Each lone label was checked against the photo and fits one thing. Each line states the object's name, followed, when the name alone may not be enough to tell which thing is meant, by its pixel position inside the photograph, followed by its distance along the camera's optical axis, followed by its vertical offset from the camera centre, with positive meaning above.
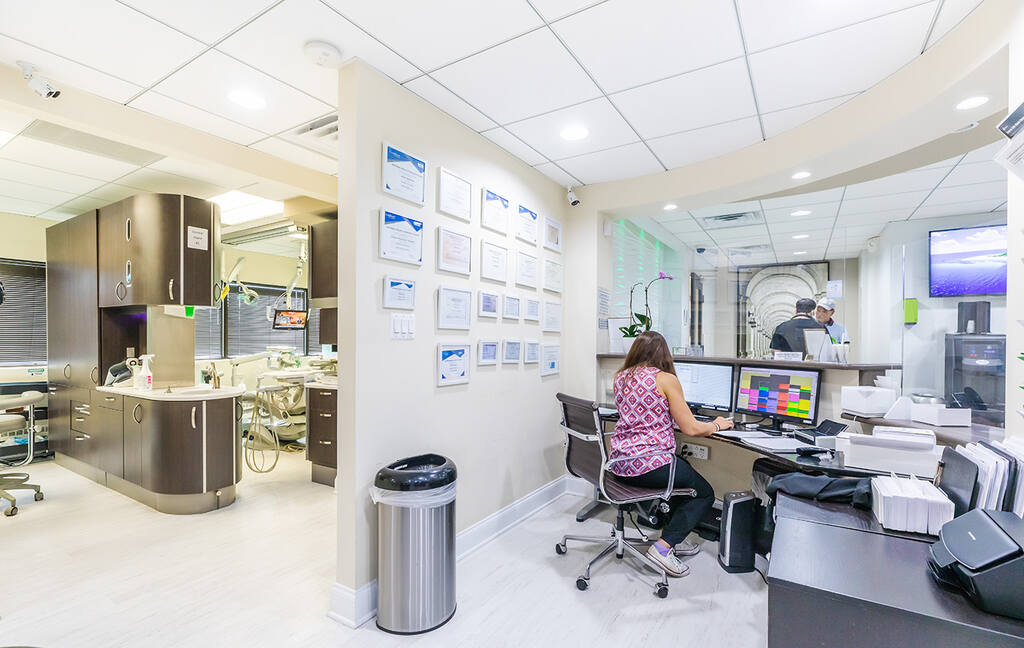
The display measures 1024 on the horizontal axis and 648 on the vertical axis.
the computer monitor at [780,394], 2.84 -0.46
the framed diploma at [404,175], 2.27 +0.73
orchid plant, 3.68 -0.04
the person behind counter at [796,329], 3.38 -0.07
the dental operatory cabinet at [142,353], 3.38 -0.28
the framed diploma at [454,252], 2.60 +0.39
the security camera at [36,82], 2.22 +1.13
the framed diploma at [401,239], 2.26 +0.41
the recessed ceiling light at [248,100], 2.47 +1.18
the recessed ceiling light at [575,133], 2.80 +1.13
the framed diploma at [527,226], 3.28 +0.67
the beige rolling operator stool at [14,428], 3.39 -0.79
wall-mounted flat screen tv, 3.46 +0.45
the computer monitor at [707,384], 3.23 -0.45
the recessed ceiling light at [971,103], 2.03 +0.94
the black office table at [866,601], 0.93 -0.60
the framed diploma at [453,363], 2.61 -0.24
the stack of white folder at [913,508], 1.31 -0.53
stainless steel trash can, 2.05 -1.00
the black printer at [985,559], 0.91 -0.49
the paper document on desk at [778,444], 2.41 -0.66
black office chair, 2.45 -0.85
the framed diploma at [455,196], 2.61 +0.71
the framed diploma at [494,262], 2.93 +0.37
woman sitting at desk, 2.52 -0.66
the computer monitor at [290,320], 6.62 +0.01
